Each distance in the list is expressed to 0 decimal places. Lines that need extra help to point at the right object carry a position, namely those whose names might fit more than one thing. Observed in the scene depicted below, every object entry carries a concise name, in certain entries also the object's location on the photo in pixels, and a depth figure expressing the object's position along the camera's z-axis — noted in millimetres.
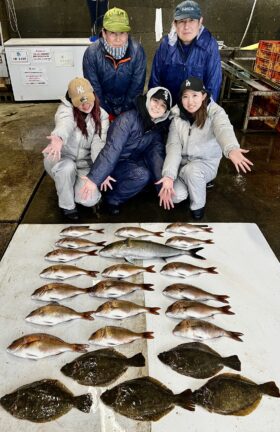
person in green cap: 3376
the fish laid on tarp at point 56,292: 2111
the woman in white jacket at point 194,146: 2969
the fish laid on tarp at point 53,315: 1968
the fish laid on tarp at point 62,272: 2295
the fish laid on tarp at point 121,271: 2307
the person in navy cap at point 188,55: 3387
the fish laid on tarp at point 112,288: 2145
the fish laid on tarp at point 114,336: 1860
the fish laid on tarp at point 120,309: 2010
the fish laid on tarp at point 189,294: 2152
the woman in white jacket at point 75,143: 2875
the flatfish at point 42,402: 1562
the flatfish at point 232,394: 1616
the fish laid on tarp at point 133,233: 2756
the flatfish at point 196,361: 1762
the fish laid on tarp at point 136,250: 2490
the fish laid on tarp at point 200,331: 1922
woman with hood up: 2979
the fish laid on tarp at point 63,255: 2461
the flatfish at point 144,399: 1583
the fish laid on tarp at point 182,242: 2643
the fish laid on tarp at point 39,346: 1788
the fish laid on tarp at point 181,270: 2348
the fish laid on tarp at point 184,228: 2832
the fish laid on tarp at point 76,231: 2750
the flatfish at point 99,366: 1708
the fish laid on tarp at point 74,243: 2611
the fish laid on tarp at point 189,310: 2020
